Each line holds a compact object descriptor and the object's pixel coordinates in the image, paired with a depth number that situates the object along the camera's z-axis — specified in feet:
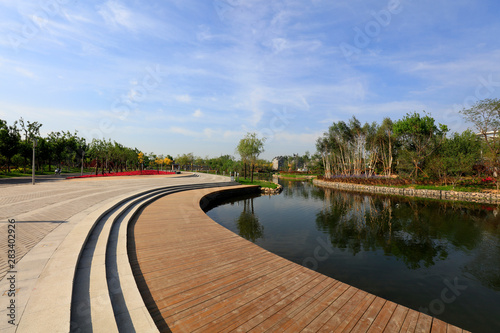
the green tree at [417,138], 112.88
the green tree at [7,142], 106.52
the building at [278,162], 564.47
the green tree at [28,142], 122.21
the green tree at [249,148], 132.46
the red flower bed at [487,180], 86.63
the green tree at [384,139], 130.21
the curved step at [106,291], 9.77
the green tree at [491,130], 77.99
